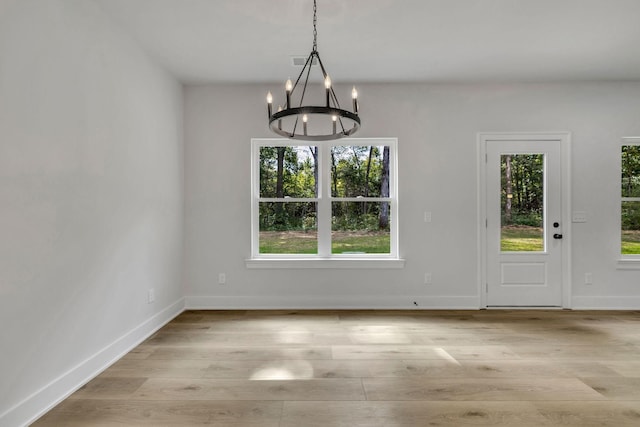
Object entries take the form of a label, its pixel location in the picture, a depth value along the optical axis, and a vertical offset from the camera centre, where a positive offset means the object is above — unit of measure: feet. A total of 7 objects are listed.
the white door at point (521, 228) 13.15 -0.66
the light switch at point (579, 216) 13.03 -0.20
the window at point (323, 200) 13.58 +0.49
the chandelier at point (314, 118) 6.24 +3.02
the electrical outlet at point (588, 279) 13.07 -2.64
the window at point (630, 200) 13.14 +0.41
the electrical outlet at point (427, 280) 13.20 -2.68
